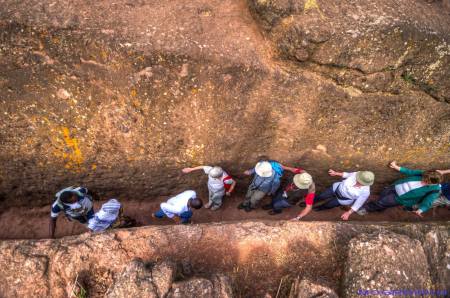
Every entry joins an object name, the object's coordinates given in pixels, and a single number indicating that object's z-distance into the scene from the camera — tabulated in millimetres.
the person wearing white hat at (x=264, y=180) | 4500
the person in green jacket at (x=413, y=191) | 4383
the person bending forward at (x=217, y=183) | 4574
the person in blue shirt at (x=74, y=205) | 4125
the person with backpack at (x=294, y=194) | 4289
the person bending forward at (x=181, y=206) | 4423
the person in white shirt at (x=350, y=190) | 4246
